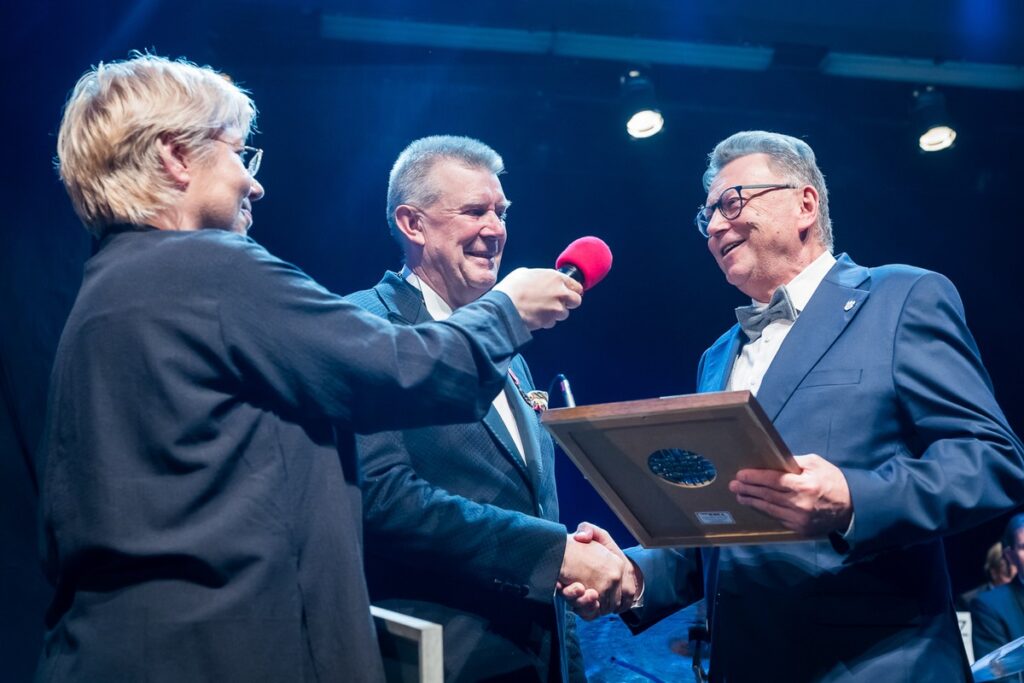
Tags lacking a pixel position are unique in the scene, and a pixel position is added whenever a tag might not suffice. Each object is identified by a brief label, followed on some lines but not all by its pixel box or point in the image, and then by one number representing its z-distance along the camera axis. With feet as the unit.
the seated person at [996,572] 19.22
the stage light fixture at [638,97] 17.67
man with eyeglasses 6.15
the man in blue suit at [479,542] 6.98
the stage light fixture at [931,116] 18.47
